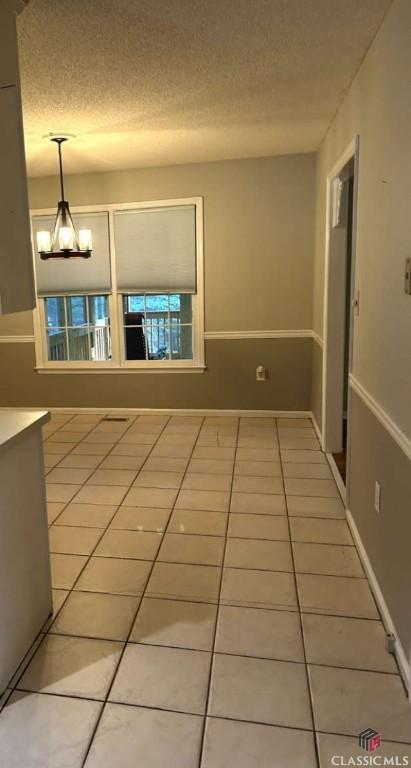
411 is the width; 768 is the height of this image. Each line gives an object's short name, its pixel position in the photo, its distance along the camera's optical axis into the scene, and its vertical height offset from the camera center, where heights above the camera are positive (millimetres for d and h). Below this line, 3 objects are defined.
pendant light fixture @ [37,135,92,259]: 3494 +461
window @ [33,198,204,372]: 4578 +55
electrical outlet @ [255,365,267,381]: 4691 -740
